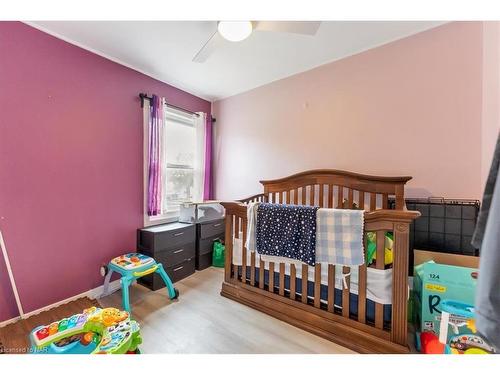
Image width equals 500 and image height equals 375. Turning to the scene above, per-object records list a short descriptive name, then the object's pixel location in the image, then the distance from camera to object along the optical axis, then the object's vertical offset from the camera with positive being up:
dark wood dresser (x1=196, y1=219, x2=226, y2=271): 2.65 -0.71
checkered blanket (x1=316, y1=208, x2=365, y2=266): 1.35 -0.33
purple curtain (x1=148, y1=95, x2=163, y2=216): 2.44 +0.36
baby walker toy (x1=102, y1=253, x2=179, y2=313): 1.71 -0.75
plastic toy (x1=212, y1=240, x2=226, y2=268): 2.76 -0.93
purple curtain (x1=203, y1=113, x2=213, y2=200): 3.17 +0.39
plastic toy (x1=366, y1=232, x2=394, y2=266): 1.38 -0.41
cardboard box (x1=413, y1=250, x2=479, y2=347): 1.30 -0.63
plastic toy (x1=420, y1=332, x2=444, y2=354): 1.18 -0.91
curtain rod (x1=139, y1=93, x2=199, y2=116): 2.35 +1.00
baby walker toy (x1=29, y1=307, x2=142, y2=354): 1.06 -0.80
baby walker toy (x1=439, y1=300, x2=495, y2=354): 1.05 -0.77
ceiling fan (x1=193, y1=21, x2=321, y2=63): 1.31 +1.03
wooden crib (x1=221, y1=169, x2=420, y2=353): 1.26 -0.70
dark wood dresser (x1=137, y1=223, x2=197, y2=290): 2.19 -0.71
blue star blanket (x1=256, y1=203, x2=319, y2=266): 1.47 -0.33
